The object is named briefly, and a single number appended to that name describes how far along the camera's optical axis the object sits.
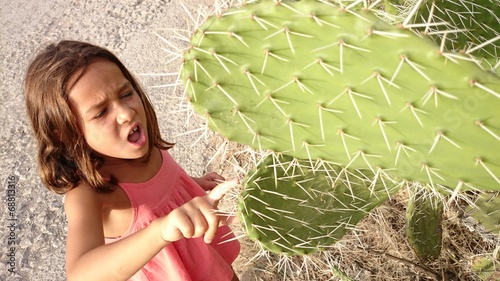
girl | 1.15
